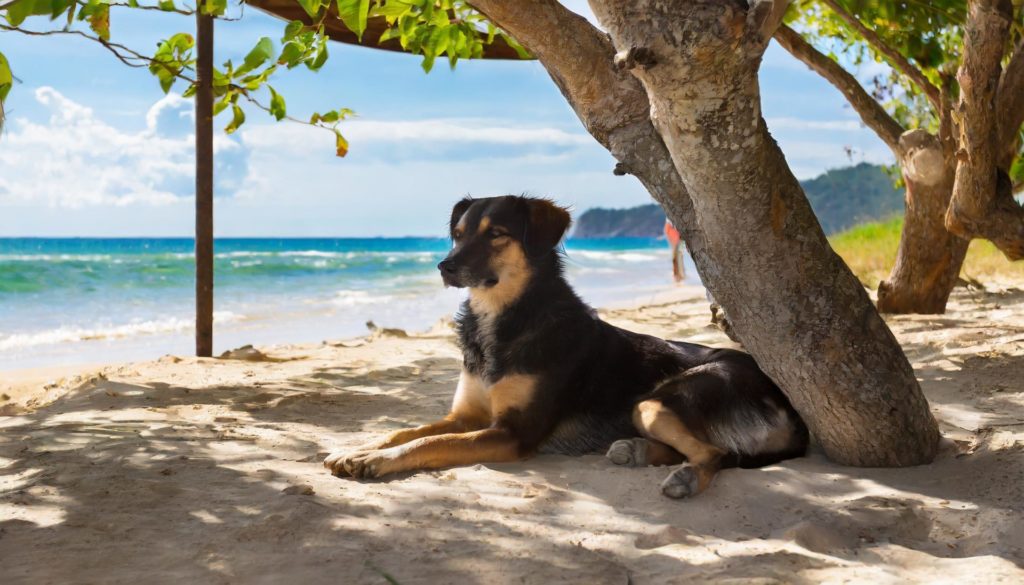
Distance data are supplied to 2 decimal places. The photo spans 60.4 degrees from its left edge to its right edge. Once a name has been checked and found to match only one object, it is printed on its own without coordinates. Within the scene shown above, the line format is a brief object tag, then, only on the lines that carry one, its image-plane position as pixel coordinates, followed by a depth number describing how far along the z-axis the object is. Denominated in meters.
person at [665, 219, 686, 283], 19.29
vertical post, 7.71
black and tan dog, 3.96
